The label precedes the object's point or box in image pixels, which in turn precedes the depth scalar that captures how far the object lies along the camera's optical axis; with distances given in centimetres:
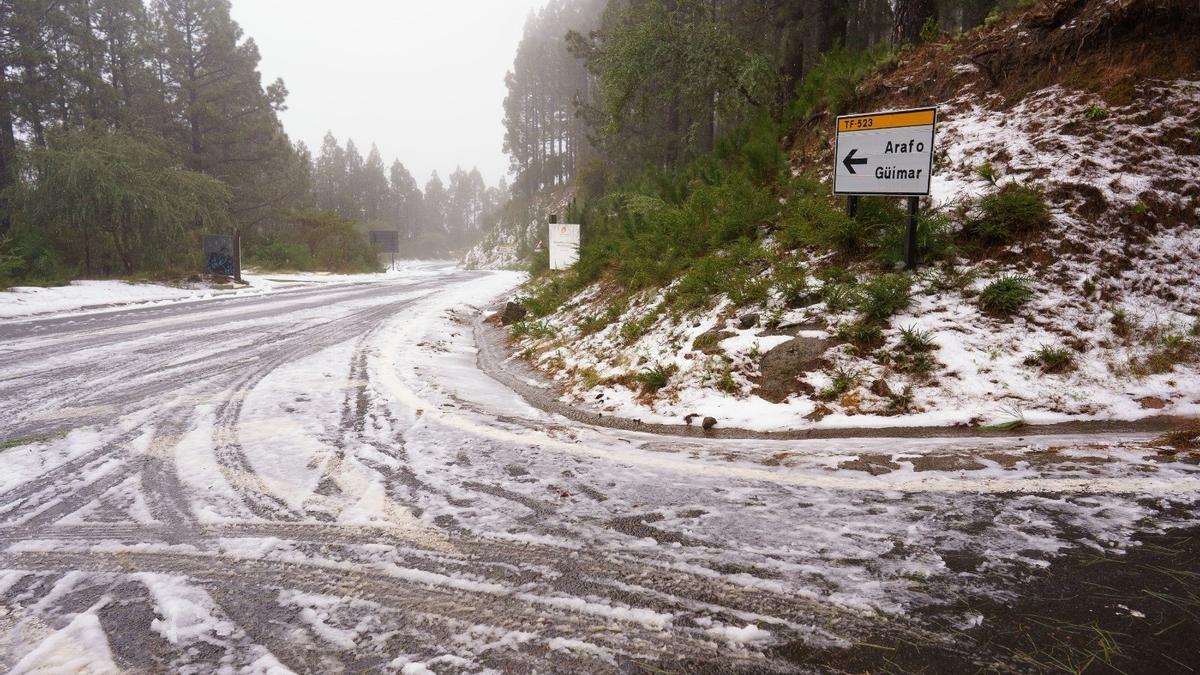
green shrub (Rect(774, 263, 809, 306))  569
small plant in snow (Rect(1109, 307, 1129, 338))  455
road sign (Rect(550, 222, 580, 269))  1502
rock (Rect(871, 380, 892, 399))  430
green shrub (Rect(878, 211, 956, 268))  557
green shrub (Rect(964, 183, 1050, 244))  550
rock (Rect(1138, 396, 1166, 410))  389
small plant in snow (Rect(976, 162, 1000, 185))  615
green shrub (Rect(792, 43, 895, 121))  939
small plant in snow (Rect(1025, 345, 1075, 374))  429
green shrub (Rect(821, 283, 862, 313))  529
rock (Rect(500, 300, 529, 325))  1055
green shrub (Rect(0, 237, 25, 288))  1405
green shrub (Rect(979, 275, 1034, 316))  482
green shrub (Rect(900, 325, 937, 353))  462
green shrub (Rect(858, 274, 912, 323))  503
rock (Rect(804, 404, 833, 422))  417
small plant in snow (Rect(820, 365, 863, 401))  441
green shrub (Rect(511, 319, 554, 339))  846
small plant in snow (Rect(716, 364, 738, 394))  479
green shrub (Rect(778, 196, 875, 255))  611
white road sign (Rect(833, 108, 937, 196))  516
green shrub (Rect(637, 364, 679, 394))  516
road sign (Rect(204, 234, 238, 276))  1883
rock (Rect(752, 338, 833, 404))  462
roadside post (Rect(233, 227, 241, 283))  1883
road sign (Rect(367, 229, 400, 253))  4368
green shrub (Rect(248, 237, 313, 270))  2966
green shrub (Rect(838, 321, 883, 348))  485
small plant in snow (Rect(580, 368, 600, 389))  561
